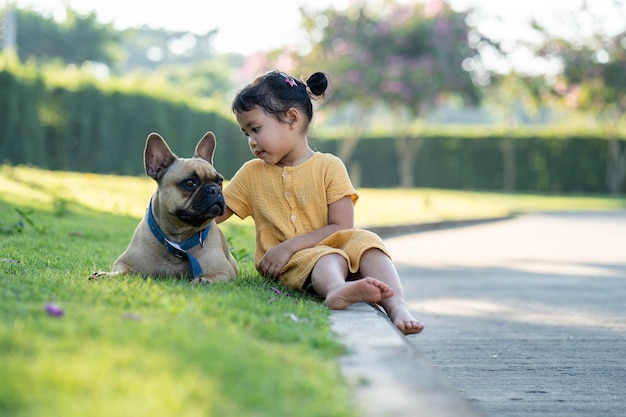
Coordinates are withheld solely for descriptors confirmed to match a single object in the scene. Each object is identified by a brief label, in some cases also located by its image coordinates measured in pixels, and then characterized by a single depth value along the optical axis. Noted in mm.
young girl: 4688
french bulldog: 4562
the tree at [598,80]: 31531
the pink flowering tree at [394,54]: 28578
